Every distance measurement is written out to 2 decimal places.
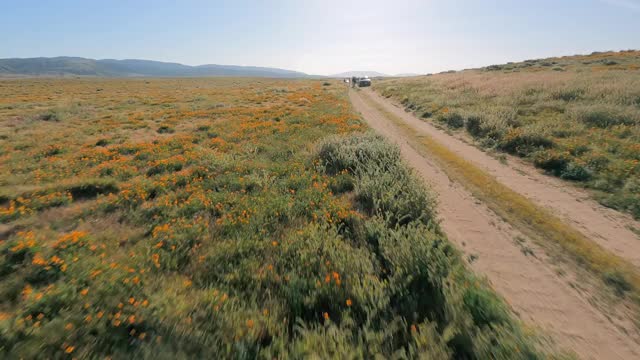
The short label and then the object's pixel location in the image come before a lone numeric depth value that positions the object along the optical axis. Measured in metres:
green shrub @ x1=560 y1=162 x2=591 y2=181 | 9.20
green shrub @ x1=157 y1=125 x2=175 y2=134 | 18.17
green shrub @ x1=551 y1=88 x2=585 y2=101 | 20.22
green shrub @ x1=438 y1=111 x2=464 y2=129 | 18.13
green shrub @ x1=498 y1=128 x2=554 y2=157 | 12.07
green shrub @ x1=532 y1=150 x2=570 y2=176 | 10.05
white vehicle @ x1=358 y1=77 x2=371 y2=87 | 63.80
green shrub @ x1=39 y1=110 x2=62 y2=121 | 23.09
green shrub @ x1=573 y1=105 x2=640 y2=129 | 13.68
